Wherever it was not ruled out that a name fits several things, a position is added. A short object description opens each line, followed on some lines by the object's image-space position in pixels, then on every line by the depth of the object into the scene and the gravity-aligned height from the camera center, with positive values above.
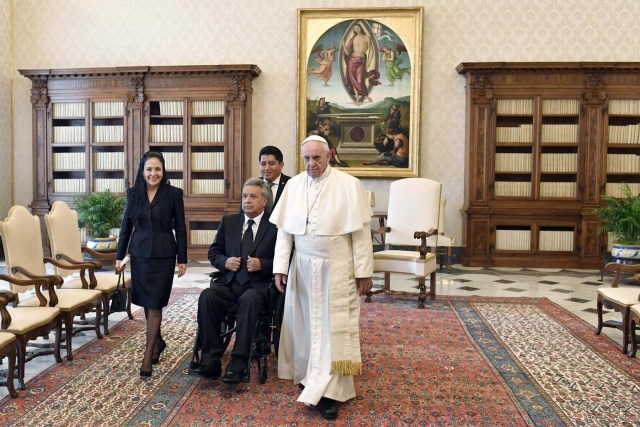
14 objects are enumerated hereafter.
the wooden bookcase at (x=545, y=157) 8.37 +0.55
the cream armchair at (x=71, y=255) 4.58 -0.57
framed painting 8.87 +1.68
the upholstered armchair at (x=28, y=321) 3.37 -0.84
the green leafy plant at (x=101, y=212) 7.50 -0.31
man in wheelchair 3.48 -0.61
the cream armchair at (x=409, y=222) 6.06 -0.36
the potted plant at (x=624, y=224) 7.25 -0.40
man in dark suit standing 4.54 +0.20
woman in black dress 3.70 -0.35
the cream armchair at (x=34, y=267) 3.91 -0.57
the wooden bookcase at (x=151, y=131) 8.76 +0.95
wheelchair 3.55 -0.95
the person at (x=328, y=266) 3.13 -0.44
